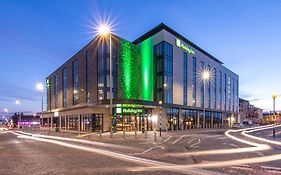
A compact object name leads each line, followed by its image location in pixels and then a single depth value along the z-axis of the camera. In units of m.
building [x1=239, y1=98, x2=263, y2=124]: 101.34
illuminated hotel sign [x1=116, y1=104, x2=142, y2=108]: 27.89
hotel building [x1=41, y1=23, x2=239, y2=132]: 30.09
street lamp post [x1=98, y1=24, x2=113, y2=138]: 17.05
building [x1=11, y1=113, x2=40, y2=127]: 89.07
